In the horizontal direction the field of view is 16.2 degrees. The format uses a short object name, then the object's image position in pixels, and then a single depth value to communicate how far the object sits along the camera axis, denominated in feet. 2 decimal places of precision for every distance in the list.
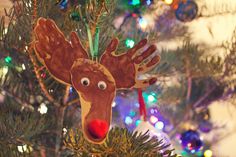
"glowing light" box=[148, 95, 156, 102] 3.94
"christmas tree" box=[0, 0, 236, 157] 2.73
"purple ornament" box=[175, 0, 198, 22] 4.39
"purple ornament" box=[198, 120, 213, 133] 5.30
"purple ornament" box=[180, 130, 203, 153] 4.74
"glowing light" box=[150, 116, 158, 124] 4.25
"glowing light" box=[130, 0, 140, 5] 3.89
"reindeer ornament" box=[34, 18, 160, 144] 2.70
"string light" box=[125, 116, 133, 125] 4.24
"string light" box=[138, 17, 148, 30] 4.12
